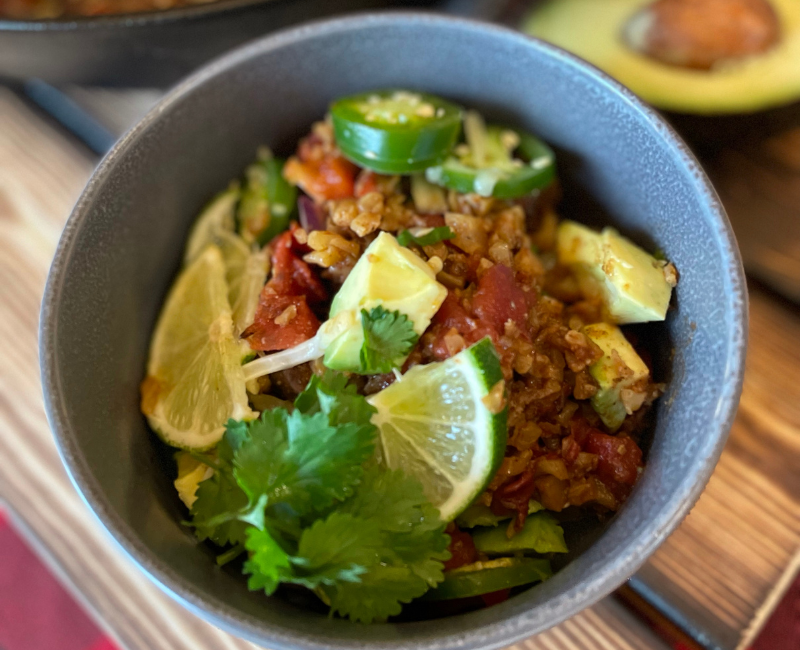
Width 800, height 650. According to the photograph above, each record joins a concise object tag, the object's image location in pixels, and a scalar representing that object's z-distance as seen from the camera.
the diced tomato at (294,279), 0.19
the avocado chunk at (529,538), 0.17
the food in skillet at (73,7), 0.28
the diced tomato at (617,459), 0.18
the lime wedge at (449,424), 0.17
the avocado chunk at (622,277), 0.18
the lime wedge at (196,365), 0.18
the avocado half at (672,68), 0.24
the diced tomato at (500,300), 0.18
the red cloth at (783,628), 0.20
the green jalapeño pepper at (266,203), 0.22
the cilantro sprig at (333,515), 0.16
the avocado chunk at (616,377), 0.18
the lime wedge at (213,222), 0.21
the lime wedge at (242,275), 0.20
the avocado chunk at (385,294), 0.17
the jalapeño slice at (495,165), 0.20
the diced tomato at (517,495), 0.18
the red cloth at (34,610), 0.21
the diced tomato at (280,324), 0.18
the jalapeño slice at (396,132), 0.20
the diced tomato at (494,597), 0.17
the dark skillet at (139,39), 0.23
